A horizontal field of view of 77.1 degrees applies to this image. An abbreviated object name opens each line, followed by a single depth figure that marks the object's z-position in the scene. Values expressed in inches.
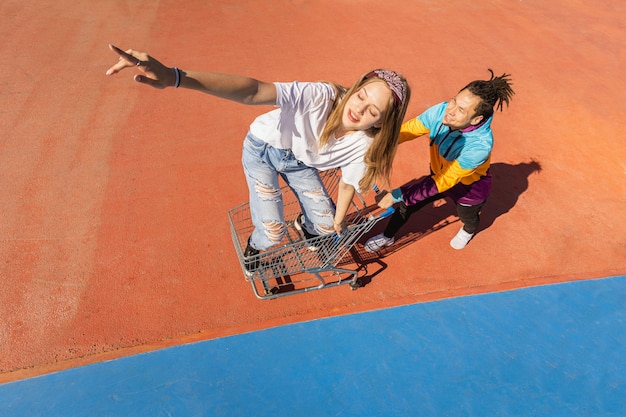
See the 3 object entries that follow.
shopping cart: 123.3
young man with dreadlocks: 115.6
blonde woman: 75.9
